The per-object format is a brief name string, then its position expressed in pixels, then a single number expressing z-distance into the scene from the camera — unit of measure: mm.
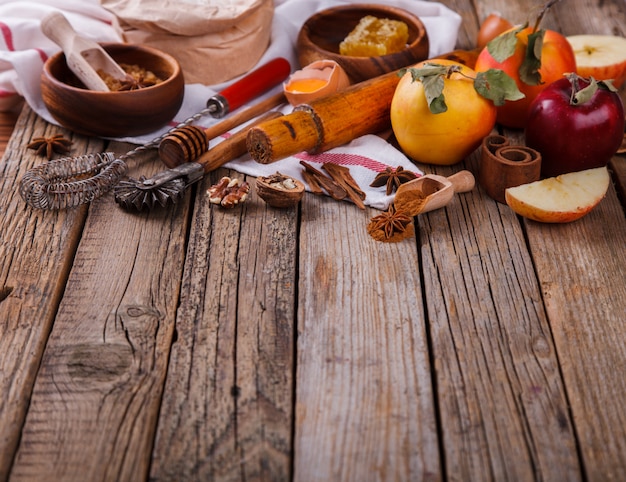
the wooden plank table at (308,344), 642
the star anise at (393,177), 834
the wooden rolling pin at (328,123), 839
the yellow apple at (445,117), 833
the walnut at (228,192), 819
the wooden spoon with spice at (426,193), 803
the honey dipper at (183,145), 849
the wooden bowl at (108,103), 860
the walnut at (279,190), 808
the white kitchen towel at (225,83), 863
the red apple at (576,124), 811
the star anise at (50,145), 877
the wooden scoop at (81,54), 883
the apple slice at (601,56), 953
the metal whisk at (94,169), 814
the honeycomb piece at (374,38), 953
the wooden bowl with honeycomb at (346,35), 934
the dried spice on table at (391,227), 790
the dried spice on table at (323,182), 829
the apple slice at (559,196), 794
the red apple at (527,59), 872
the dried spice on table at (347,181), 825
